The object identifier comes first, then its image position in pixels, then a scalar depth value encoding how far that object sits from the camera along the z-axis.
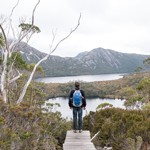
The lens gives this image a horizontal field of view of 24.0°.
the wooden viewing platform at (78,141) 9.22
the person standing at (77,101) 10.18
